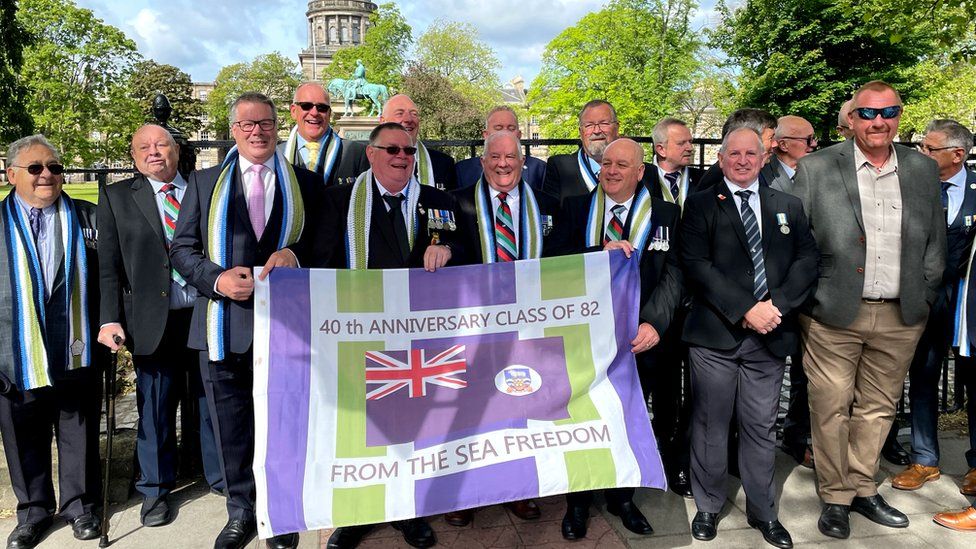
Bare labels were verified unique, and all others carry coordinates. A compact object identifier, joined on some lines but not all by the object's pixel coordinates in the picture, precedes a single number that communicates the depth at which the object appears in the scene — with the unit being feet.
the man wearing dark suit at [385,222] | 12.67
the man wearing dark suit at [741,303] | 12.67
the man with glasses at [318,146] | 16.17
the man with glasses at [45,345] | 12.77
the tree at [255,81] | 220.23
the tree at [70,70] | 96.99
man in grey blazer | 13.12
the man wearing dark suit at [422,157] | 16.83
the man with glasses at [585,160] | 16.10
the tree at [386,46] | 190.08
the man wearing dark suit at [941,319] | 15.20
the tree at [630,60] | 104.88
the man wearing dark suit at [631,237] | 12.88
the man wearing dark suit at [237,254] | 12.26
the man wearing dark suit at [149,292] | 13.32
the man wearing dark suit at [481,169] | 17.19
